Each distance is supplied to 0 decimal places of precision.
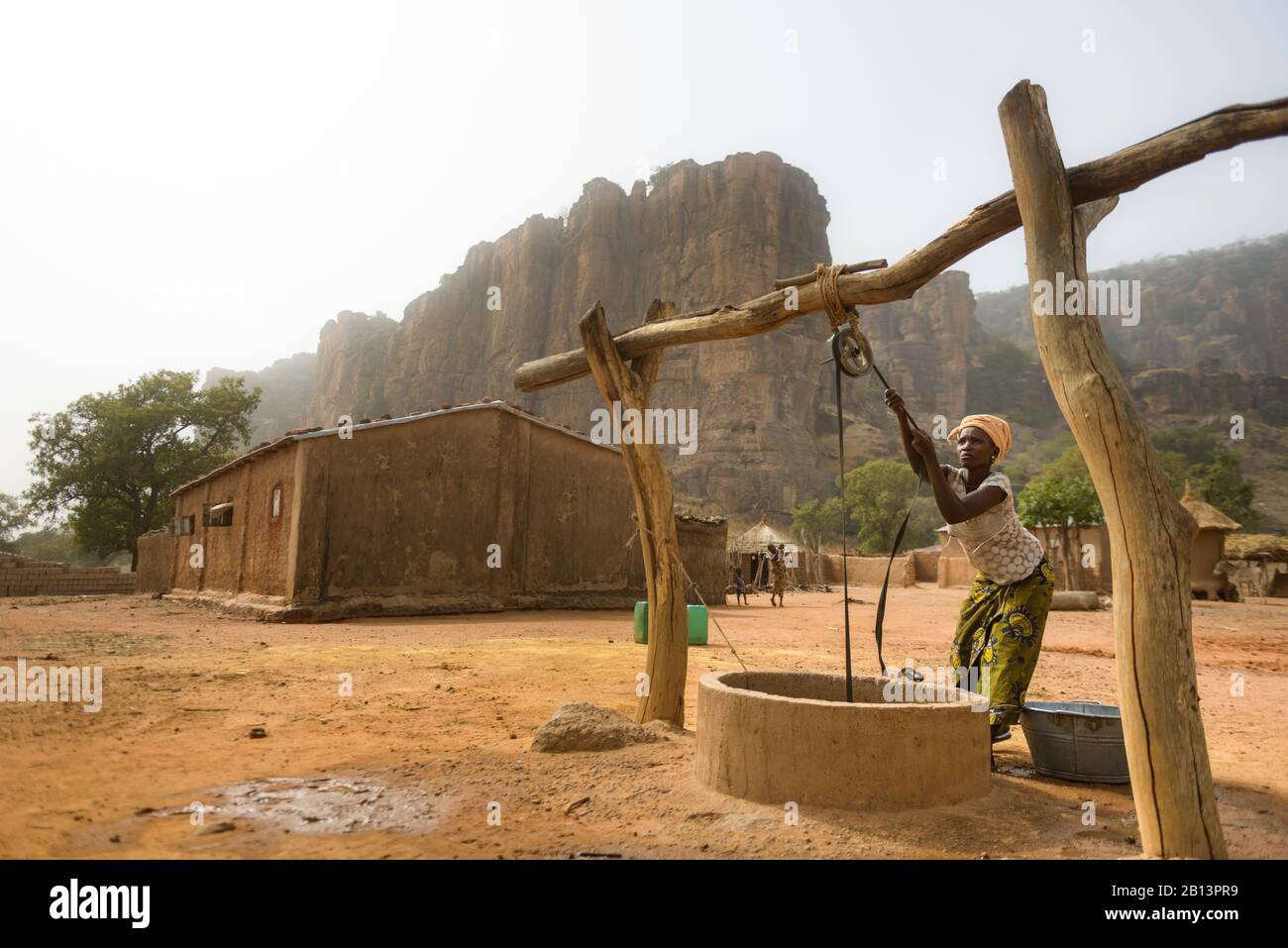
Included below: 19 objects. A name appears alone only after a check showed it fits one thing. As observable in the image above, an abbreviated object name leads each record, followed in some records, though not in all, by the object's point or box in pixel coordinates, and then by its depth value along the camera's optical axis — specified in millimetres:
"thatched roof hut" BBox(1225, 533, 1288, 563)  23125
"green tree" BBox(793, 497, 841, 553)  47906
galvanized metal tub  3725
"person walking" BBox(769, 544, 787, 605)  19750
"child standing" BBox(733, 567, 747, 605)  20391
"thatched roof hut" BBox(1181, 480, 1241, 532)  21734
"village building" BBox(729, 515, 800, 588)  30578
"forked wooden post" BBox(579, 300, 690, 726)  4555
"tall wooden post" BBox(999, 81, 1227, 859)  2340
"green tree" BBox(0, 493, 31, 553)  55094
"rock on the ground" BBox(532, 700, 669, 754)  4031
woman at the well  3664
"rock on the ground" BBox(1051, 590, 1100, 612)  17031
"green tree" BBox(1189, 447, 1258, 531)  38500
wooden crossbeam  2547
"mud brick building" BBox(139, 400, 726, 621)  12328
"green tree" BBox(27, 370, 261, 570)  30969
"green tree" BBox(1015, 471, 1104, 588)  21891
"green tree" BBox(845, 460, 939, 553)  50000
